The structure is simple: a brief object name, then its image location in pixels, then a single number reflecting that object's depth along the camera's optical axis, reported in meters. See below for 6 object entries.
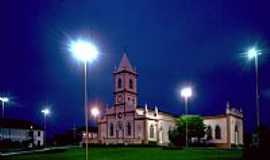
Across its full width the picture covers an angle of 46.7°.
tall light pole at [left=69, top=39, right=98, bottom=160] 22.37
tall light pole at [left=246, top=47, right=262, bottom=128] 33.00
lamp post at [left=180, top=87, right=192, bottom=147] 45.78
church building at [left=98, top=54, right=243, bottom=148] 73.12
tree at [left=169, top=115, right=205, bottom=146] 66.38
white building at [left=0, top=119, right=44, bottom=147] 94.19
